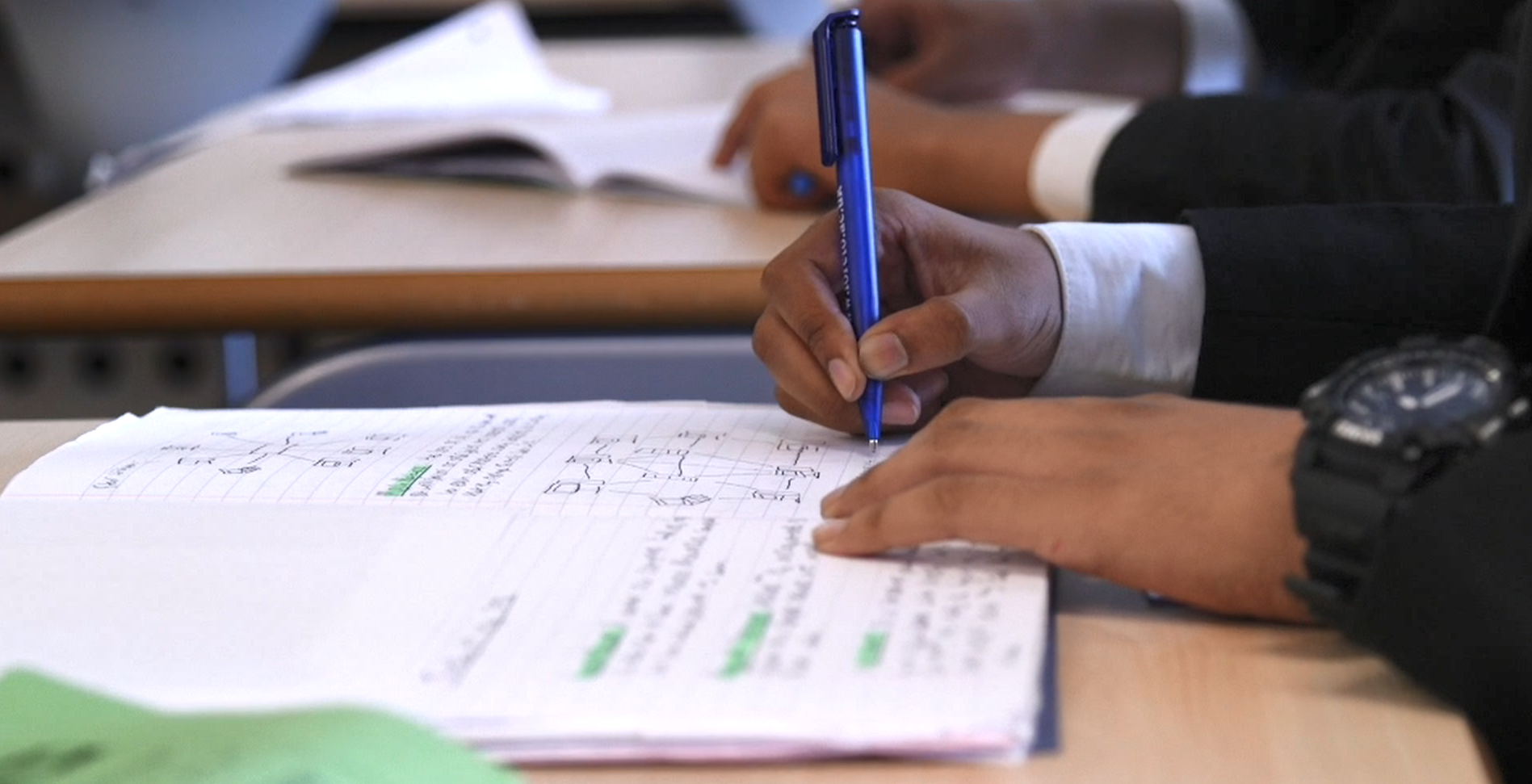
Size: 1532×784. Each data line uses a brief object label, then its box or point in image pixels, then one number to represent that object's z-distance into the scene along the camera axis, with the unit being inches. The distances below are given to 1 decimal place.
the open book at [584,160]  69.0
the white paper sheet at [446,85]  89.3
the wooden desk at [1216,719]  42.4
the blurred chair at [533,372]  63.8
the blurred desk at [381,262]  61.4
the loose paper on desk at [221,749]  39.9
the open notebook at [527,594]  43.1
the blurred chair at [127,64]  100.1
